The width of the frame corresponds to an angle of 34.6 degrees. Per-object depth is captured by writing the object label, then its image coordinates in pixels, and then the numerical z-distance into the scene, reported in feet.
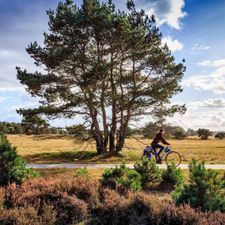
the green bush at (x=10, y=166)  28.89
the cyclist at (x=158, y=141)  58.03
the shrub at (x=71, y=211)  22.07
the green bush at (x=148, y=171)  35.58
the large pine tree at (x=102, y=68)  74.38
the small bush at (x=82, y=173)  34.40
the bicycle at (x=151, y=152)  57.77
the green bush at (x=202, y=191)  22.13
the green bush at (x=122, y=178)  28.78
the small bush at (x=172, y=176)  35.68
